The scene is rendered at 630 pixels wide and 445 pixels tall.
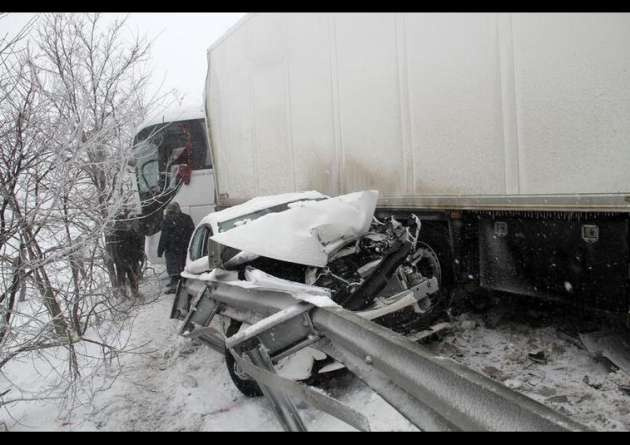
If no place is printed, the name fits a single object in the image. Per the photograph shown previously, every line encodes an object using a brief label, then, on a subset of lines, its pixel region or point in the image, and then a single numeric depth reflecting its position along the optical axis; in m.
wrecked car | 3.53
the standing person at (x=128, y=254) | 7.39
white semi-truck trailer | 3.07
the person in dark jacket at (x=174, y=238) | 8.32
